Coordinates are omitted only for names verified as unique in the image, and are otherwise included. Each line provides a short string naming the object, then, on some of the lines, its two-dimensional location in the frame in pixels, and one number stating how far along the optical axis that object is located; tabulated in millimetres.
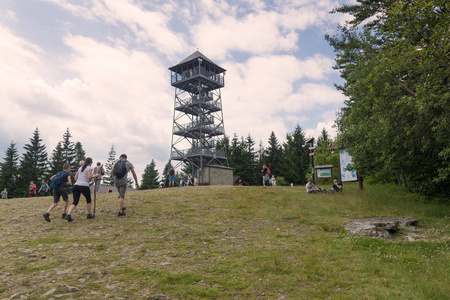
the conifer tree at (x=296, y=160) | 59938
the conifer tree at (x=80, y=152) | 72562
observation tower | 40644
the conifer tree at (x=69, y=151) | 61531
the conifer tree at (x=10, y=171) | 50375
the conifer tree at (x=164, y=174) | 78238
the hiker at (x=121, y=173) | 11133
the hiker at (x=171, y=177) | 27497
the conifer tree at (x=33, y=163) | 51656
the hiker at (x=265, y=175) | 25020
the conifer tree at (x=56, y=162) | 55700
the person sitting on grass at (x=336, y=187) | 20028
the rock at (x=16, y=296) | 5002
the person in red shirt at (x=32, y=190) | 25750
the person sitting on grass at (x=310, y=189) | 19548
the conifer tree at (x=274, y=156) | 65750
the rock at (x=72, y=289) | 5296
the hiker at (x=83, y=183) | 10273
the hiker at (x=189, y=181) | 30703
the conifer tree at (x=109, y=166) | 71181
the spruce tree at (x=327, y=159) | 38216
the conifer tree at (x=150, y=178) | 74188
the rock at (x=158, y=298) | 5113
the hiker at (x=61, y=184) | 10648
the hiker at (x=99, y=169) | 14498
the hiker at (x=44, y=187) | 24392
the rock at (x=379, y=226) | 9703
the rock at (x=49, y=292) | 5086
